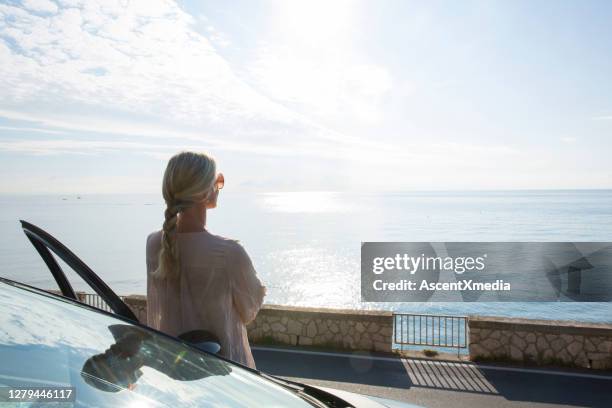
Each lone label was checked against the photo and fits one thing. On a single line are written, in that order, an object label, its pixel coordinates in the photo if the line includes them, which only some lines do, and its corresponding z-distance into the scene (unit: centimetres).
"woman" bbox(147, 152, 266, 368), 208
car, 132
